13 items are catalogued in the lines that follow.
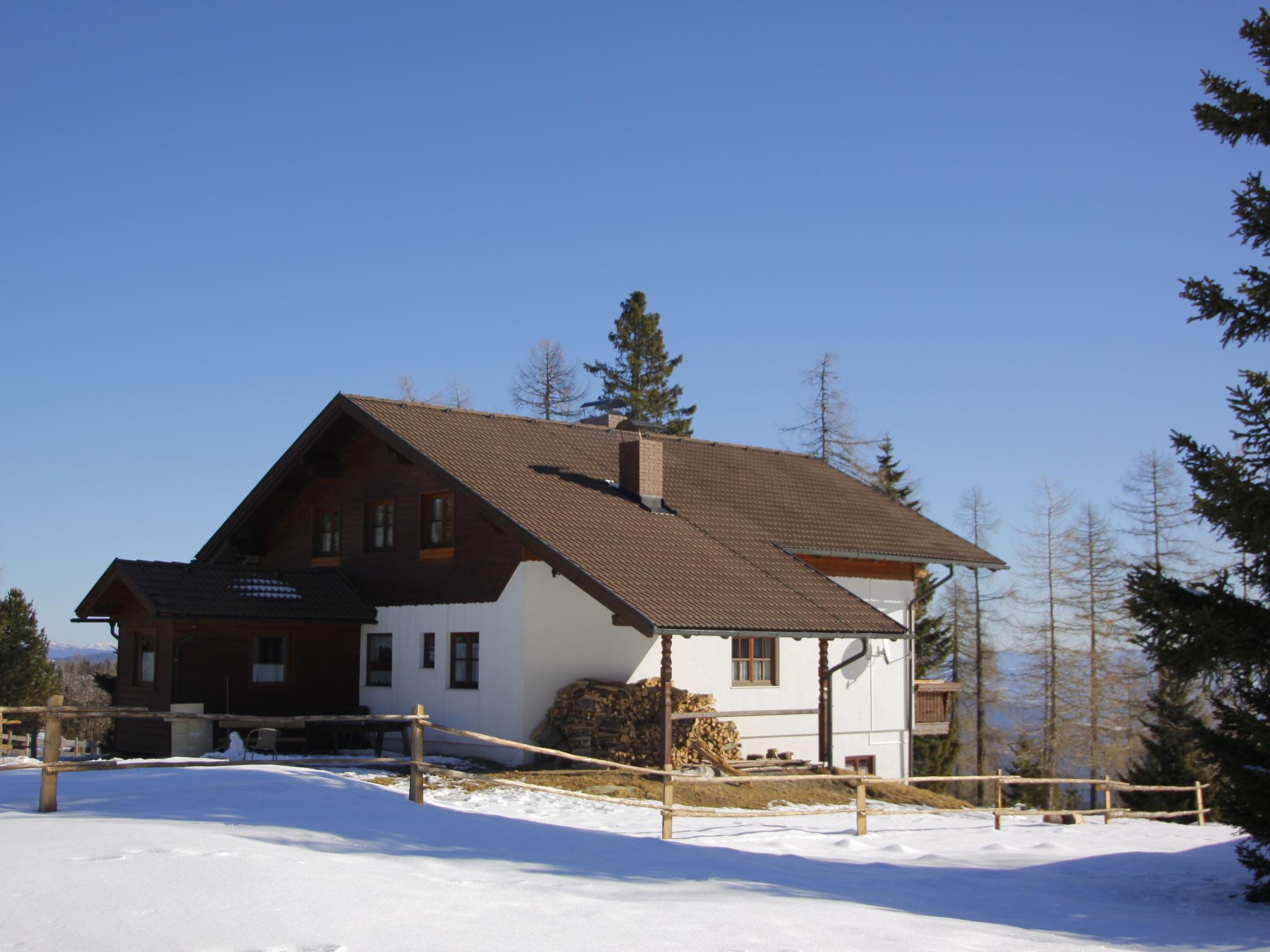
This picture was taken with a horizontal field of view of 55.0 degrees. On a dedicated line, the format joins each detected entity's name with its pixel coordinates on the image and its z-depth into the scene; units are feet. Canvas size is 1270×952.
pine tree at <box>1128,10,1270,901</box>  38.22
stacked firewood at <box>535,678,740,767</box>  65.51
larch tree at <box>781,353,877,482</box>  144.15
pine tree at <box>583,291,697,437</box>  173.88
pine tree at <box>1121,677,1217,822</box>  100.89
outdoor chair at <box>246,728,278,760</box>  70.08
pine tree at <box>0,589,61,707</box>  136.67
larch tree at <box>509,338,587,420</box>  167.73
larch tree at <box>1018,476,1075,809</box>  140.87
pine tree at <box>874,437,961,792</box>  133.39
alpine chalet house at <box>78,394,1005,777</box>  68.33
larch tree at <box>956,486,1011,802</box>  149.07
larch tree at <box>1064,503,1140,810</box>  137.80
